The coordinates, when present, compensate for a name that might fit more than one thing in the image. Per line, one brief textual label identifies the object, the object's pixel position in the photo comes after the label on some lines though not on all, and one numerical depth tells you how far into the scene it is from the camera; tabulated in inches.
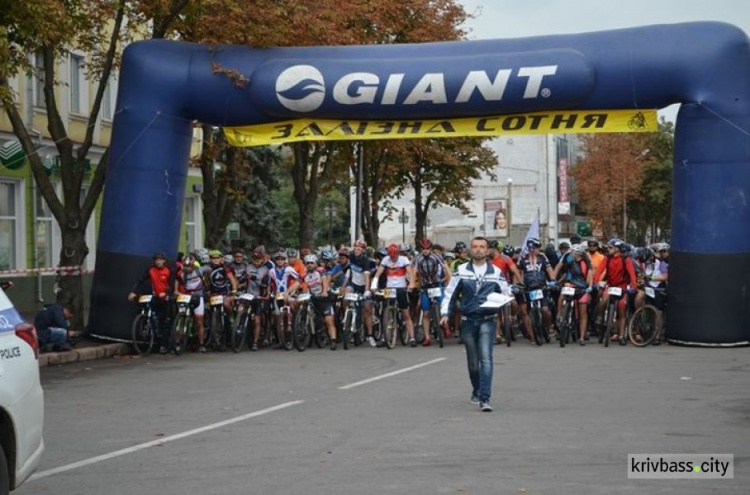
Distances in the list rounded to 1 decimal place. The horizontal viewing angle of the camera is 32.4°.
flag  947.3
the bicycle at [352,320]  893.2
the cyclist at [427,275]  919.0
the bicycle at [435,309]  910.4
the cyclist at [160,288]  850.8
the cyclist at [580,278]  898.7
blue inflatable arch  825.5
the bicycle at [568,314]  887.1
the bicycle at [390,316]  896.9
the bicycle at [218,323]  876.6
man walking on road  517.7
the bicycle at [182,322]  848.3
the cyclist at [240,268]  909.8
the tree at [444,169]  1819.6
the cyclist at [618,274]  894.9
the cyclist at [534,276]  910.4
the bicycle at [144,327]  843.4
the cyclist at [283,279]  904.3
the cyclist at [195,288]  873.5
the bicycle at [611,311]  872.3
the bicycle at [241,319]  878.3
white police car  271.6
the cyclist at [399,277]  909.2
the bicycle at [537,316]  898.1
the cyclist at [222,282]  890.1
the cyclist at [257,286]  900.0
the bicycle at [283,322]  888.9
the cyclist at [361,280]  919.7
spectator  801.6
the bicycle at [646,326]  868.6
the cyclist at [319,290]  897.5
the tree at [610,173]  3125.0
